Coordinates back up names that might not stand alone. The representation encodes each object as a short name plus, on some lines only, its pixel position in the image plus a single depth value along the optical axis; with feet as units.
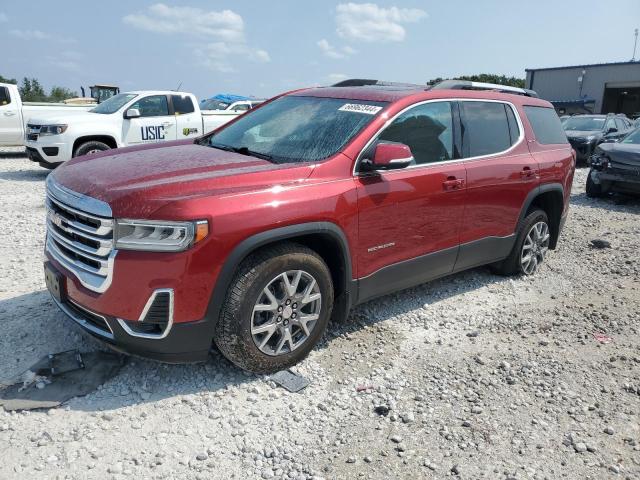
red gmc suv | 9.41
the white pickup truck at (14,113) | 40.27
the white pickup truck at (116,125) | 32.89
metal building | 131.34
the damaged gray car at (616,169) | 30.58
